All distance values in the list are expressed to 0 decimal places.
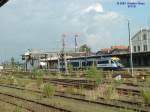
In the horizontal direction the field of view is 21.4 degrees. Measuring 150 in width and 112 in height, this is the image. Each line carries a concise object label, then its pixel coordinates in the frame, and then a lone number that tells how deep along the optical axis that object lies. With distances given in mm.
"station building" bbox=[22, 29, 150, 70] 81900
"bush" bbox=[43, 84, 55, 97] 22453
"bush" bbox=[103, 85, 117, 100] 20219
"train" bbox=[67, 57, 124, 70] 71444
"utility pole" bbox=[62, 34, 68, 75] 72044
